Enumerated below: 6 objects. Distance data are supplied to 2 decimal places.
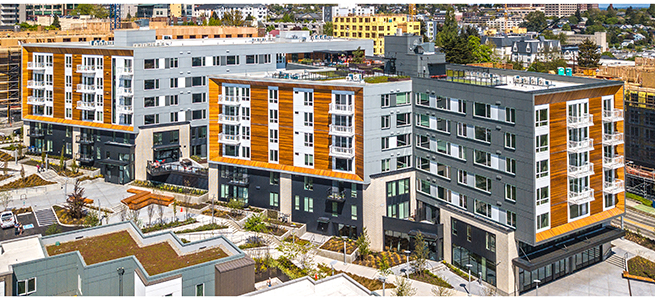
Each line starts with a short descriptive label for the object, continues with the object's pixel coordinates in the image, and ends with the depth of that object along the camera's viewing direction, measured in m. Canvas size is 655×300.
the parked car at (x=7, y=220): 74.12
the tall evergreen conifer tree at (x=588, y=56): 130.88
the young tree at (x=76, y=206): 77.74
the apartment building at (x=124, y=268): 49.81
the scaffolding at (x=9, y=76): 126.06
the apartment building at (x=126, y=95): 91.31
